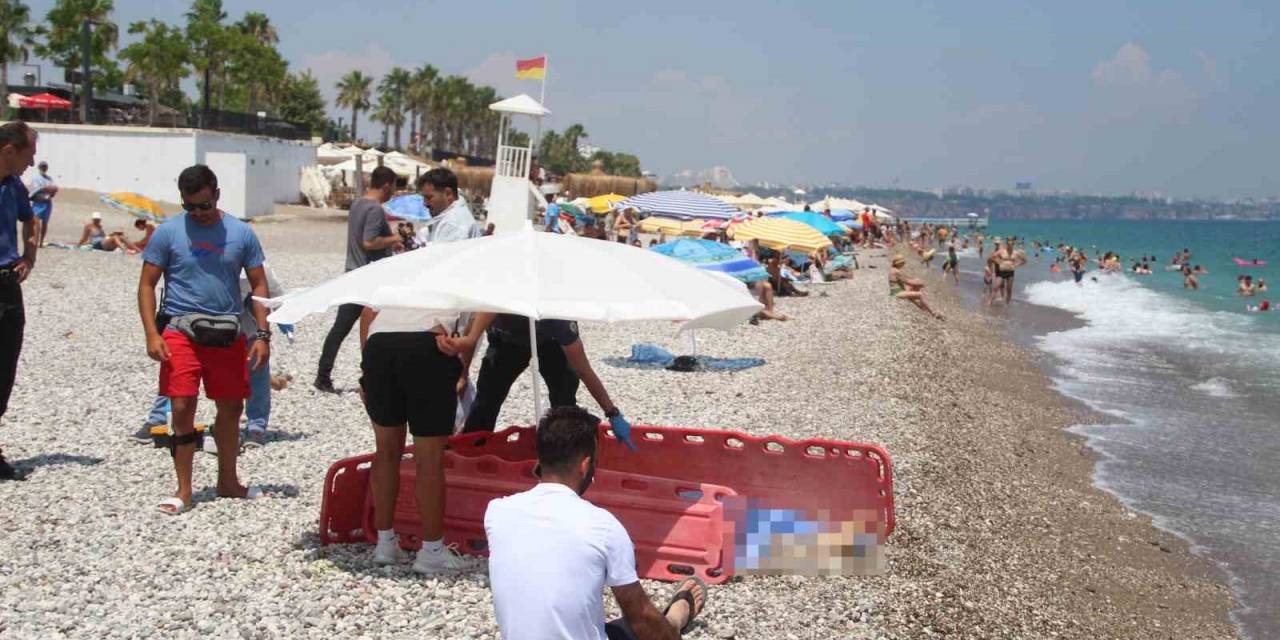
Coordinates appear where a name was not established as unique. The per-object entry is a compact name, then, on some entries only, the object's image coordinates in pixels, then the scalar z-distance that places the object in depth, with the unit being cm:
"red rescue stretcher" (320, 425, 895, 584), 507
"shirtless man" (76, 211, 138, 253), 2123
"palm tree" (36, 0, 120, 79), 5072
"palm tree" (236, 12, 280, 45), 7306
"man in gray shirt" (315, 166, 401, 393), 789
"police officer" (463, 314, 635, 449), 562
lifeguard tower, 2898
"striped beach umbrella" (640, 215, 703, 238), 2681
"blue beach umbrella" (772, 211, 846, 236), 2950
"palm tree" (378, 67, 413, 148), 9406
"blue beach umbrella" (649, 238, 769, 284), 1622
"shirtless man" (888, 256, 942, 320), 2273
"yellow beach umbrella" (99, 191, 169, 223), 2401
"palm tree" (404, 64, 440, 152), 9656
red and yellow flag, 2122
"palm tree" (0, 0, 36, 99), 4819
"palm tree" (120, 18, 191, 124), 4966
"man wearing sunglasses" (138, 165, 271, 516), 520
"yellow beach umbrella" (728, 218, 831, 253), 2233
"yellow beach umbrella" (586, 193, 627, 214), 3859
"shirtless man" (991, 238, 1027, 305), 2939
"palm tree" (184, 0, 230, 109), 5102
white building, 3262
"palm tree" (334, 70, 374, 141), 9050
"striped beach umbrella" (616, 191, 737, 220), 2611
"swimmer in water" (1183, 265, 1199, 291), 4312
